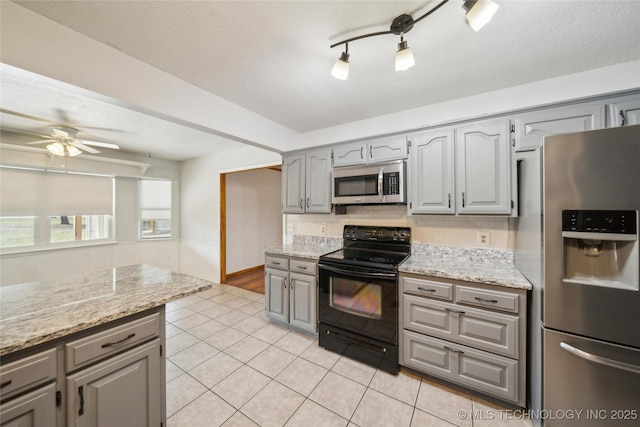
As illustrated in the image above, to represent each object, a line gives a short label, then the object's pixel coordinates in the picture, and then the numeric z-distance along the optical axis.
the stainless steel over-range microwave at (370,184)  2.21
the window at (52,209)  3.23
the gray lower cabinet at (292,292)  2.42
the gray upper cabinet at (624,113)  1.49
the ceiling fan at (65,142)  2.66
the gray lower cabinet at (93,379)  0.88
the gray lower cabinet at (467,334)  1.55
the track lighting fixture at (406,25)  1.06
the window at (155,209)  4.60
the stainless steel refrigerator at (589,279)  1.12
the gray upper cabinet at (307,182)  2.70
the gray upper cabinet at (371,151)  2.25
